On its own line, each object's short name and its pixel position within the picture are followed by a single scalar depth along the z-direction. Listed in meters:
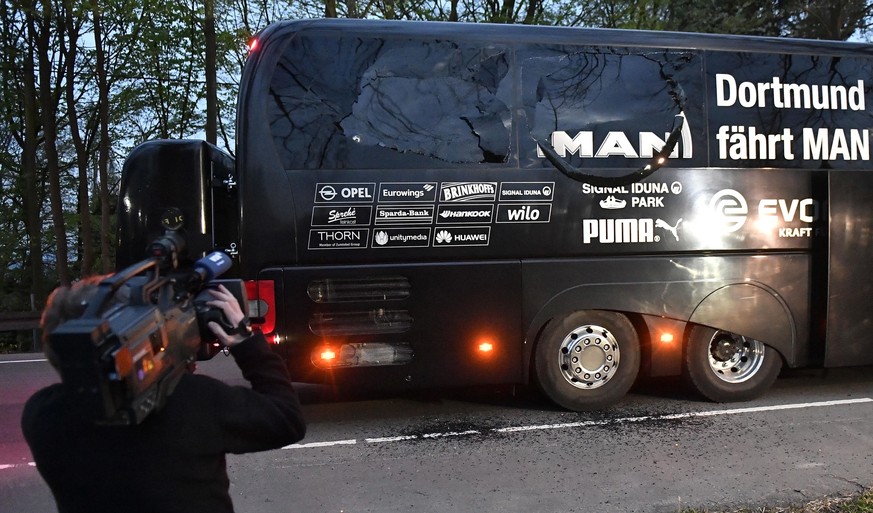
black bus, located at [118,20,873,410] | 5.28
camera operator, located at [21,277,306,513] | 1.62
